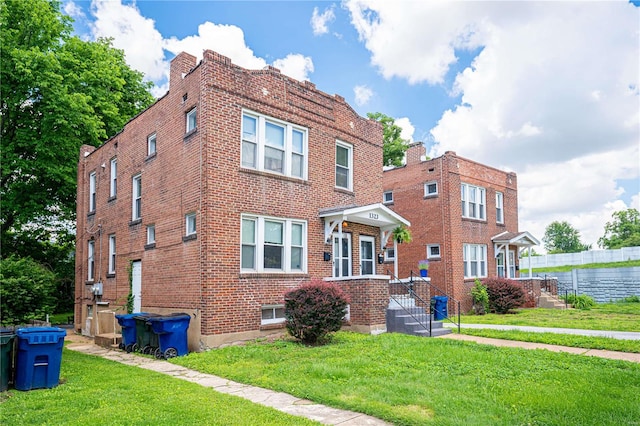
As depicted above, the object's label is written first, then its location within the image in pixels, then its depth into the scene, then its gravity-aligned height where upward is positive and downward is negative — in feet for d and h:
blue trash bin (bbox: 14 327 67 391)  24.14 -5.01
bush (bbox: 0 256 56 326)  48.42 -2.93
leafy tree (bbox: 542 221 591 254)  277.44 +16.00
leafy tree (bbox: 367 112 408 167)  111.55 +30.05
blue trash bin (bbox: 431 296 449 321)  55.26 -4.89
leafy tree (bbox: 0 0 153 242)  61.00 +22.37
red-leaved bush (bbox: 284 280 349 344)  33.76 -3.34
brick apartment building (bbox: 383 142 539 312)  69.15 +7.21
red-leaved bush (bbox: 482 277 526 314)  65.51 -4.31
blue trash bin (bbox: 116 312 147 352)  39.17 -5.61
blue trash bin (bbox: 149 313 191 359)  34.53 -5.17
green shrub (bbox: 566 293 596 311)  71.20 -5.74
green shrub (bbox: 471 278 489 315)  67.15 -4.81
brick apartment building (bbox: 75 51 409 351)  37.68 +5.62
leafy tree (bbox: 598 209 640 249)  208.85 +17.43
